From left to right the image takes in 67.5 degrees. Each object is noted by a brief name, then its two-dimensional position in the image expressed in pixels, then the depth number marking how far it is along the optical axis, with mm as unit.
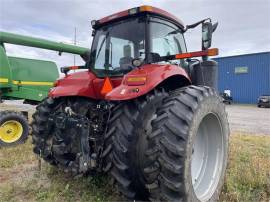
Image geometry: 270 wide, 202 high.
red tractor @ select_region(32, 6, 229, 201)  1868
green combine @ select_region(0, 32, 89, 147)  4427
